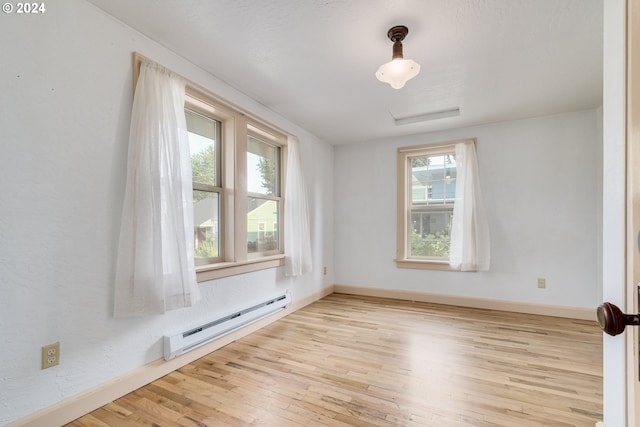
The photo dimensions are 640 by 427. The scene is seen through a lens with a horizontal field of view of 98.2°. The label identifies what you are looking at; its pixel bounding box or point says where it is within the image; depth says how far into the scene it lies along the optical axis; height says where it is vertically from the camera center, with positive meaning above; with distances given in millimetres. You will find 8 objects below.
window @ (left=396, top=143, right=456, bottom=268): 3830 +134
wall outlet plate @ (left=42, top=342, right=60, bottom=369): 1433 -739
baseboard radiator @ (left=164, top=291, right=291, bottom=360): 2002 -972
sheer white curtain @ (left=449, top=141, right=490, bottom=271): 3430 -124
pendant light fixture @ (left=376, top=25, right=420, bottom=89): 1822 +976
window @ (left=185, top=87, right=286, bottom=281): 2428 +247
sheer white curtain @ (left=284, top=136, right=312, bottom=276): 3285 -69
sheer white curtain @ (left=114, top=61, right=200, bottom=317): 1729 +32
